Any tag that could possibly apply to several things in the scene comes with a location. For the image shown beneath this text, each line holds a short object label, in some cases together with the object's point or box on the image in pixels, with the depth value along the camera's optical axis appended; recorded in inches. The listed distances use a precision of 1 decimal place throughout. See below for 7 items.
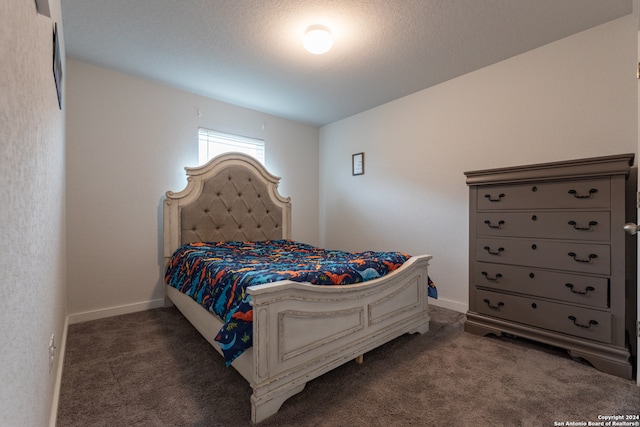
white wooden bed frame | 54.4
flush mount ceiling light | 81.8
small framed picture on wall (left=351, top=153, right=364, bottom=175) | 151.8
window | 132.6
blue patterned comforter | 54.9
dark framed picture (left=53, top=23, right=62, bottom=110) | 53.2
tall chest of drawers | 69.7
